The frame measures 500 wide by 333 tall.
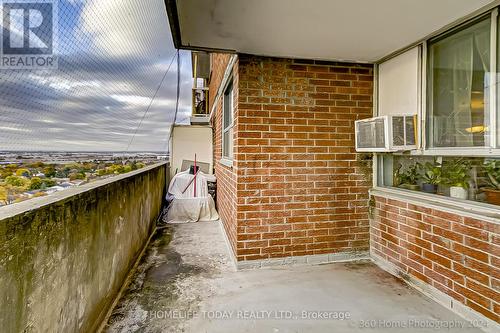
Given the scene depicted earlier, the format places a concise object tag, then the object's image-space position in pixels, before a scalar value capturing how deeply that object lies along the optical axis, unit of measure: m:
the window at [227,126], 4.31
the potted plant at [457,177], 2.37
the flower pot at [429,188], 2.68
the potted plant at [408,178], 2.91
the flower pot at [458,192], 2.37
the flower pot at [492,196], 2.09
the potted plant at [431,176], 2.65
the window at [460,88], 2.20
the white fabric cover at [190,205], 5.30
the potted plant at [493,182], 2.11
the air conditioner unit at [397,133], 2.76
